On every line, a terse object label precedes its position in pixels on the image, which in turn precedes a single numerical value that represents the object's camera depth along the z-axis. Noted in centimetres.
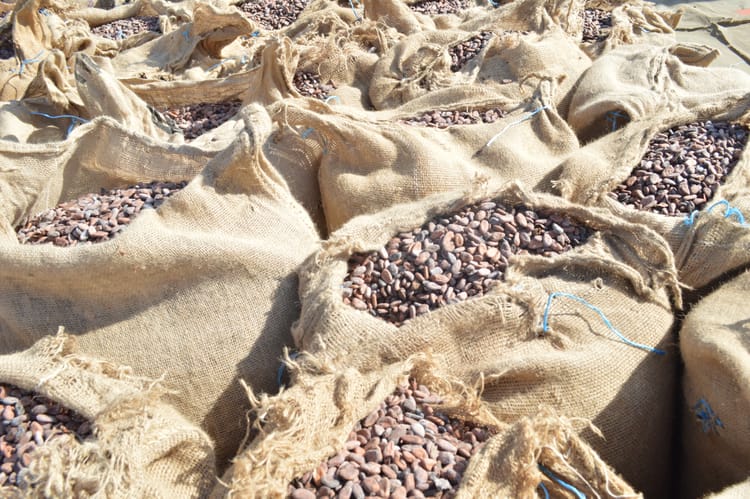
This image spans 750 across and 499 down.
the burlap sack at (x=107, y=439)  128
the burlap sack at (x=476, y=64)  287
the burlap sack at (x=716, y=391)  149
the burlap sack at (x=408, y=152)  224
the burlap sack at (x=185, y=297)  176
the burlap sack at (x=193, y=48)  341
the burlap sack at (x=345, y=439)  126
